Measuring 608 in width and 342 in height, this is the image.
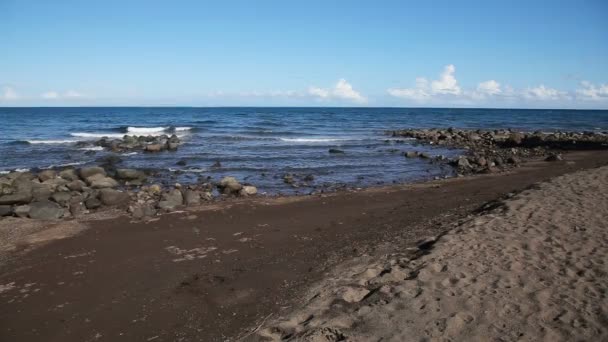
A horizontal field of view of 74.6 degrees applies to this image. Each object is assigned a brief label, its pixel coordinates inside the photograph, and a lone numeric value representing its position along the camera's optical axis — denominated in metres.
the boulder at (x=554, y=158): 18.50
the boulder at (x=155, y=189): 12.75
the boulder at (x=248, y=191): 12.84
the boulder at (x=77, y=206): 10.91
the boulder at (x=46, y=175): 14.79
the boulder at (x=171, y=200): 10.91
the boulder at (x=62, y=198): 11.71
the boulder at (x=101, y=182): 13.88
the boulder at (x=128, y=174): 15.15
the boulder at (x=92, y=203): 11.34
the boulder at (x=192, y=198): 11.54
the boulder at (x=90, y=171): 15.06
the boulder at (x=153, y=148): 23.83
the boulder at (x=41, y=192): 12.05
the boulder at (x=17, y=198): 11.38
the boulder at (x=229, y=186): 13.08
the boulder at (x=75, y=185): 13.43
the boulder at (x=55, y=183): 13.21
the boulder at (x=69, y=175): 14.93
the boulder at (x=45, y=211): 10.31
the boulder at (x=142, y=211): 10.13
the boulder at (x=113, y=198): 11.55
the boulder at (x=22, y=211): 10.48
